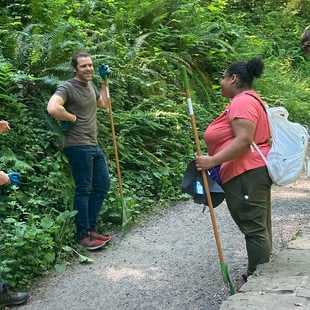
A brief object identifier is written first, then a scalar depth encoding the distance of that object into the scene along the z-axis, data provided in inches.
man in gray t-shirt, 207.2
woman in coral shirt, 147.9
